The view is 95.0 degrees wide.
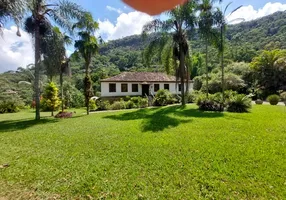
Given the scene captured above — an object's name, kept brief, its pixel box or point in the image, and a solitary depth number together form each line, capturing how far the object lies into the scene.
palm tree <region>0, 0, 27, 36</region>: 3.50
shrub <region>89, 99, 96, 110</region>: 13.07
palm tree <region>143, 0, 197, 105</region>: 9.94
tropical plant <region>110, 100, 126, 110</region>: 13.09
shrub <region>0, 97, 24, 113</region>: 14.52
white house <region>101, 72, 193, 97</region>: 17.17
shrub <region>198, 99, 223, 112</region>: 8.61
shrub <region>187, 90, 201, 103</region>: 15.37
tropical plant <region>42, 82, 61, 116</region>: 9.66
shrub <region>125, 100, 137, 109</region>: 13.43
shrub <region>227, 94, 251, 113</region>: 8.23
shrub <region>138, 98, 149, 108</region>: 13.64
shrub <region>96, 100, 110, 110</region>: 13.06
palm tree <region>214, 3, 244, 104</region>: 9.14
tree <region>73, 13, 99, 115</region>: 9.51
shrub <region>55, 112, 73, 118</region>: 9.15
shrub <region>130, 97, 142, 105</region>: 14.20
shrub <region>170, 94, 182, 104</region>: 14.74
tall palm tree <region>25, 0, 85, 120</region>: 7.86
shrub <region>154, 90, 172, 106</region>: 13.99
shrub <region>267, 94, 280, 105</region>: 11.63
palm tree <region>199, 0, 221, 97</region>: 9.16
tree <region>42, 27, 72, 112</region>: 8.56
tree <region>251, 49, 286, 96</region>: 16.64
